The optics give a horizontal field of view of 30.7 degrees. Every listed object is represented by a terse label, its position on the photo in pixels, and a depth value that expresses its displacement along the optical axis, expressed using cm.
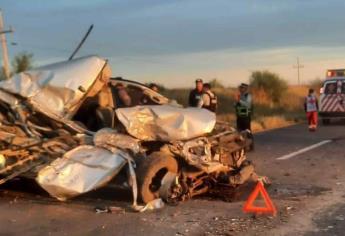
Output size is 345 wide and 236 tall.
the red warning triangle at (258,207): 737
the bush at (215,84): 7256
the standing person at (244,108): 1562
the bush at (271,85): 6212
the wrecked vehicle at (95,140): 799
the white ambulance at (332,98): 2533
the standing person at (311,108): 2200
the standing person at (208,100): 1399
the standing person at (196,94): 1416
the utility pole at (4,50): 3401
